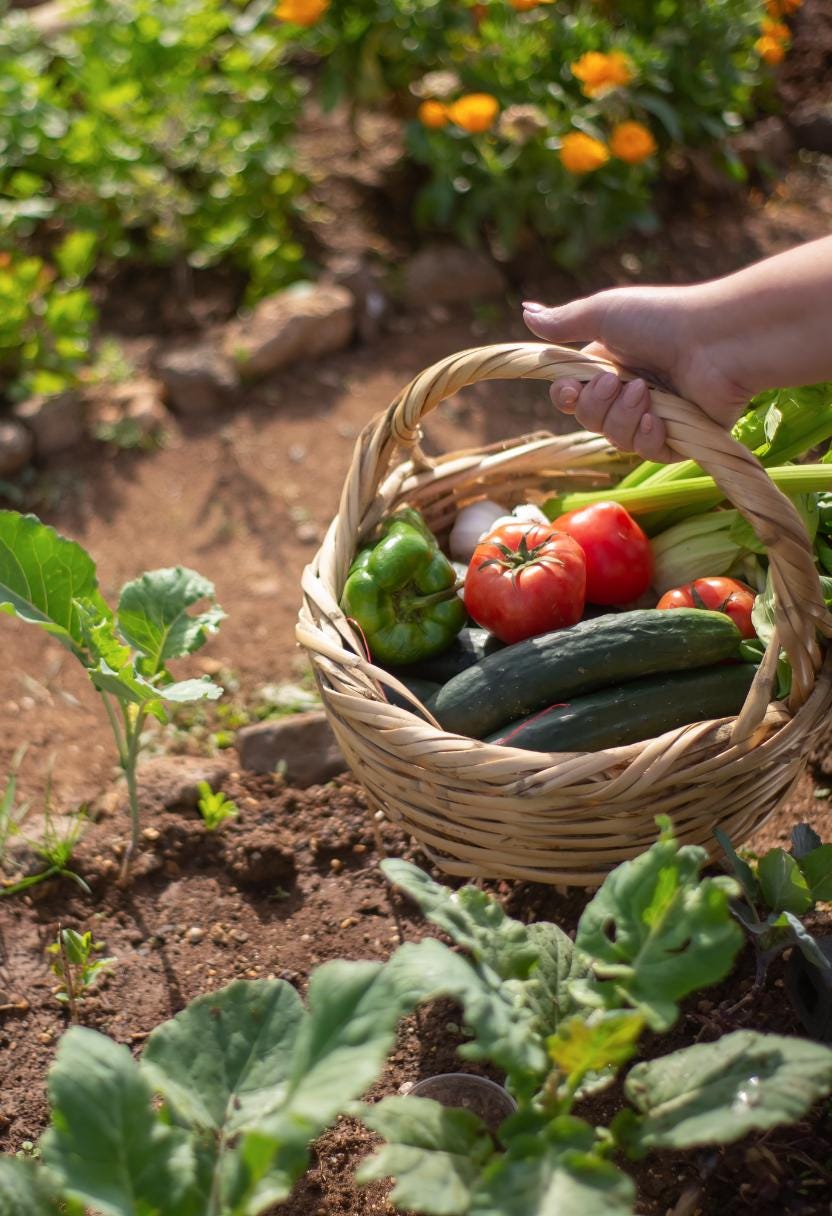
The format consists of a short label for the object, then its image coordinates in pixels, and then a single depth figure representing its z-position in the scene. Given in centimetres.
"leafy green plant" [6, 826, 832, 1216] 134
